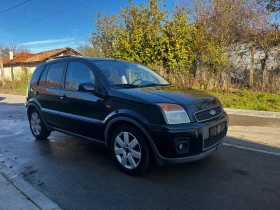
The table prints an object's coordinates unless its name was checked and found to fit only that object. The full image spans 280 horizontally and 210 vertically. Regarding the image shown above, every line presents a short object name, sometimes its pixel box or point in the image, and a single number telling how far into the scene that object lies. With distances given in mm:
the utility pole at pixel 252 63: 12668
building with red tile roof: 34750
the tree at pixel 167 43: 12789
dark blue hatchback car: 3279
